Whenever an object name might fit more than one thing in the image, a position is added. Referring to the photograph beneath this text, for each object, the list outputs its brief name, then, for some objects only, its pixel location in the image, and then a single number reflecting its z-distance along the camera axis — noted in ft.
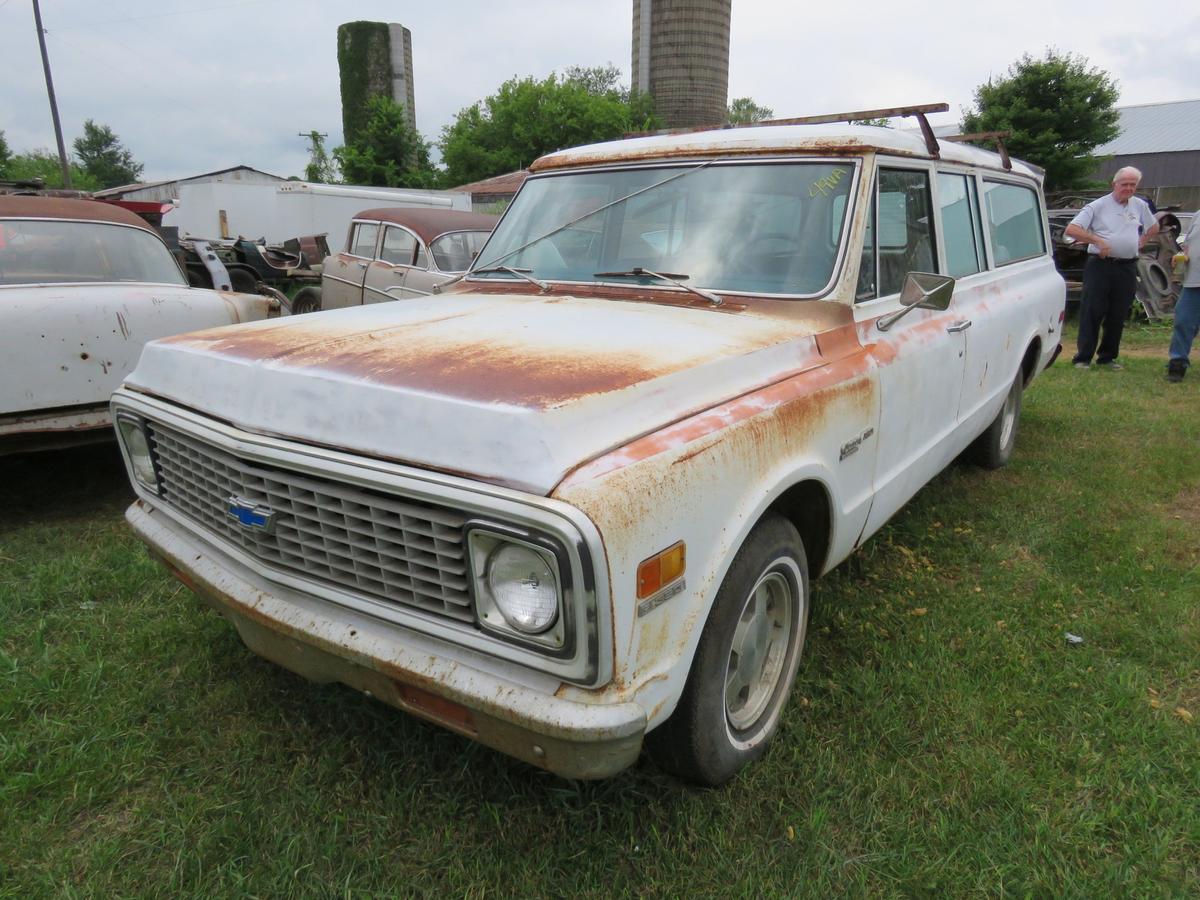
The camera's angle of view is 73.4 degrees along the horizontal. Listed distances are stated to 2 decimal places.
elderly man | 24.56
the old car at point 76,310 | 12.68
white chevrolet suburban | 5.53
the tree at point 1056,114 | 75.61
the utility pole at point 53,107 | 78.43
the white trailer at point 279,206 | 66.33
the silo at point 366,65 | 161.48
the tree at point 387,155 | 124.71
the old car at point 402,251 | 28.12
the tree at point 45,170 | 203.38
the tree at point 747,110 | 253.85
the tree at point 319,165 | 146.72
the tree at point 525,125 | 133.18
